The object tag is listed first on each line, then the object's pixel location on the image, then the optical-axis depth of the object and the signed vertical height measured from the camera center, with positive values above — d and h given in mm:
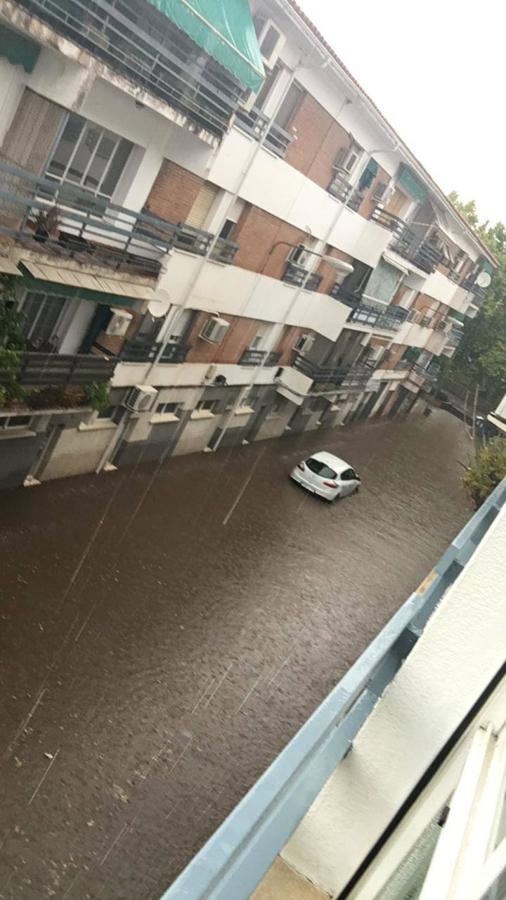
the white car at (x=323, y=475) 22828 -5583
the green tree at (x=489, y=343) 48625 +1351
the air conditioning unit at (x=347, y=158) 19984 +3355
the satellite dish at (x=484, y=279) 39969 +4243
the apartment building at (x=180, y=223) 10977 -182
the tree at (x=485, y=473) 14797 -1981
